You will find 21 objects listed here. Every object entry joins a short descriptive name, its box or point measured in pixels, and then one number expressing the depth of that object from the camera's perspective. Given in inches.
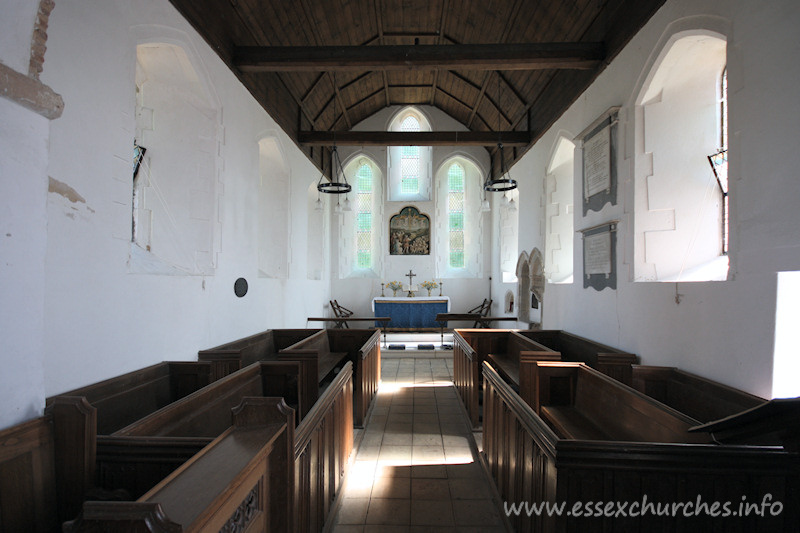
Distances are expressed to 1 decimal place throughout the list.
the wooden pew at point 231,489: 29.0
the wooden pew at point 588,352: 128.1
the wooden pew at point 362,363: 153.6
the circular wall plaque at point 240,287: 173.9
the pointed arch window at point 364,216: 429.4
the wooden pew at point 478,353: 150.6
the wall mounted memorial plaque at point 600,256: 152.3
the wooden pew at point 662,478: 54.7
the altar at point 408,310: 384.2
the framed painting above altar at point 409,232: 421.1
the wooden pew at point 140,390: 92.9
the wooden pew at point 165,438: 60.5
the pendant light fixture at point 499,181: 245.7
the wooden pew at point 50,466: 55.7
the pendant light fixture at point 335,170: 391.4
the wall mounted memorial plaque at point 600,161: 151.9
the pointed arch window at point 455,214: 426.6
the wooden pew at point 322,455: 67.2
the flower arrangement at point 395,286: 405.7
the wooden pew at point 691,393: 90.9
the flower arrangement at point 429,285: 408.5
